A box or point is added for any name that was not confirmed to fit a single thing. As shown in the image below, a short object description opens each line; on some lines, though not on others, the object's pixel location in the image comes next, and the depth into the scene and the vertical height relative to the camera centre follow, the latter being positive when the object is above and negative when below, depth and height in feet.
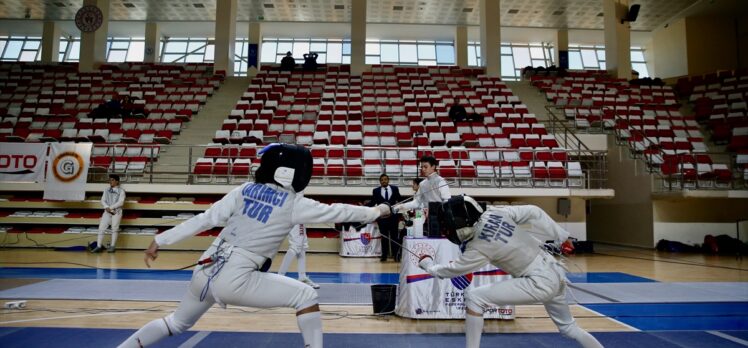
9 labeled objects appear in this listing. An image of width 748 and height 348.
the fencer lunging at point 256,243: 8.30 -0.73
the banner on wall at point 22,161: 34.76 +3.28
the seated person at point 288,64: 66.83 +21.65
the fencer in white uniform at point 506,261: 9.46 -1.15
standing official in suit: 29.27 -0.90
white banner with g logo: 34.50 +2.44
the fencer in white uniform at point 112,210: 33.22 -0.47
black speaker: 59.62 +27.08
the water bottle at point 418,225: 17.01 -0.68
